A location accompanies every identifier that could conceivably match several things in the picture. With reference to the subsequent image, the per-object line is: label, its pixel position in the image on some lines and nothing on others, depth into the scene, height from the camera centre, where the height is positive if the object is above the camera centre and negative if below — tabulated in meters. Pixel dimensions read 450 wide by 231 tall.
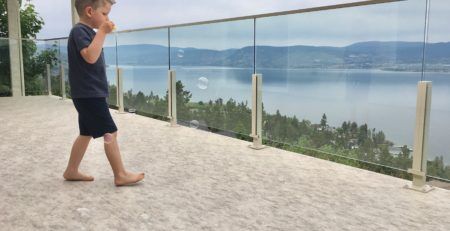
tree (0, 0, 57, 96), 9.28 +0.14
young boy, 2.60 -0.07
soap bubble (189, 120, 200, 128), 5.04 -0.66
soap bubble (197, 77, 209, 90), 4.85 -0.17
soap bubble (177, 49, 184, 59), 5.10 +0.18
